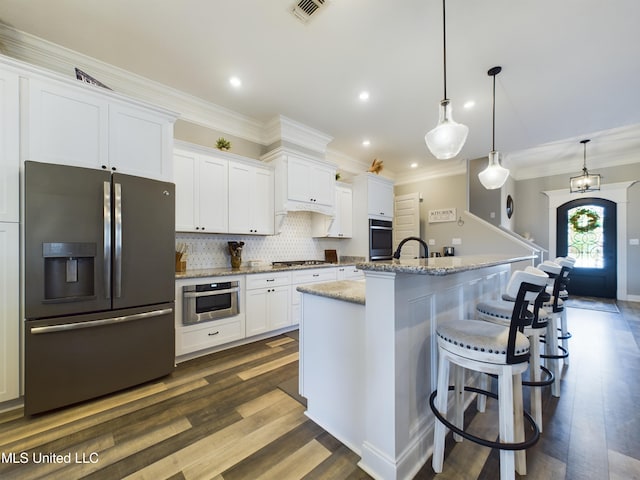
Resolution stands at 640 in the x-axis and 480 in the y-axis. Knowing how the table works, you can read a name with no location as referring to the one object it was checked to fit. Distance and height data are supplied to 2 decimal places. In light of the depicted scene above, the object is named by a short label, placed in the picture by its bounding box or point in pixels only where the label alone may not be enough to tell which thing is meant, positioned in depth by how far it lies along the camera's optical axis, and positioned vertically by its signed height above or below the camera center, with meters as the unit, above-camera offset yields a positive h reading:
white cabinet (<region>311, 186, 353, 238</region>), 4.49 +0.36
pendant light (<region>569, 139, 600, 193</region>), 4.83 +1.10
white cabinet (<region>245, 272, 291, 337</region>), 3.11 -0.78
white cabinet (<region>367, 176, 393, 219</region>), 4.90 +0.85
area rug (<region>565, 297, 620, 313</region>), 4.81 -1.30
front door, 5.70 -0.08
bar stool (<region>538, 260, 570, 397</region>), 2.05 -0.67
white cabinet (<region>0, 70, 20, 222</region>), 1.79 +0.65
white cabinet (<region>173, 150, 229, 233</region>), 2.91 +0.58
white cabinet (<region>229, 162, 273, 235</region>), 3.33 +0.56
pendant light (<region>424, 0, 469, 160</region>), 2.11 +0.88
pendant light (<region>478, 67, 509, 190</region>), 3.09 +0.80
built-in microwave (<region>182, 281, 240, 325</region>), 2.62 -0.65
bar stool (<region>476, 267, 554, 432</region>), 1.52 -0.57
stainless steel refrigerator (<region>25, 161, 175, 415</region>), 1.78 -0.32
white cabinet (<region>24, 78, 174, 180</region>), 1.91 +0.90
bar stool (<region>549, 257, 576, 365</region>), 2.30 -0.82
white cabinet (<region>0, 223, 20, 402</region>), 1.78 -0.50
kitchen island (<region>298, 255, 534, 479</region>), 1.28 -0.67
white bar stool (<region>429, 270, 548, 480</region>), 1.15 -0.58
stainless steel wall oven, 4.88 +0.01
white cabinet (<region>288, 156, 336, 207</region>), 3.77 +0.91
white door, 5.92 +0.44
